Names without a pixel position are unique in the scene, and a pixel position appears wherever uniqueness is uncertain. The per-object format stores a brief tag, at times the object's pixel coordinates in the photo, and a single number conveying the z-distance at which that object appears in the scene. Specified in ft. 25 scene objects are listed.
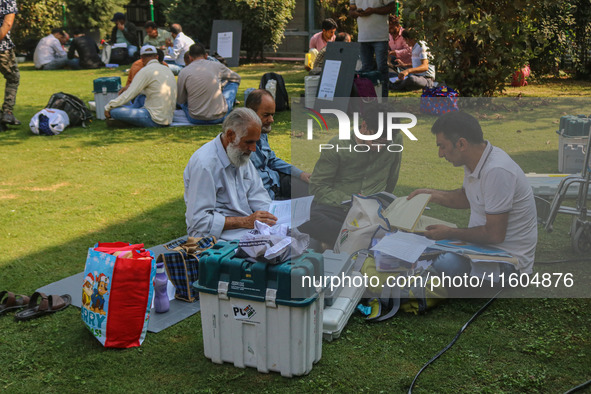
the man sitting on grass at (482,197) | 12.88
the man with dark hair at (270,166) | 17.01
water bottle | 13.12
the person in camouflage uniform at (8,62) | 28.73
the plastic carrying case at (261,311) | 10.39
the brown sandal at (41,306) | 13.10
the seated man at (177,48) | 51.67
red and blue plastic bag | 11.66
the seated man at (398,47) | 42.22
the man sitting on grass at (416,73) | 39.91
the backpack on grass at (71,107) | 33.53
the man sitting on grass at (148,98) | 30.71
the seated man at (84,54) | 62.54
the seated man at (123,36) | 64.64
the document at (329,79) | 31.37
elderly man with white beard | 13.89
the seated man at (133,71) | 32.91
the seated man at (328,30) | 39.81
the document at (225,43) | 54.80
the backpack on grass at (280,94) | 34.53
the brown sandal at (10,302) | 13.37
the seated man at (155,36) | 54.44
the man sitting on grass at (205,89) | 31.07
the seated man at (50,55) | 63.62
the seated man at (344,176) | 13.70
